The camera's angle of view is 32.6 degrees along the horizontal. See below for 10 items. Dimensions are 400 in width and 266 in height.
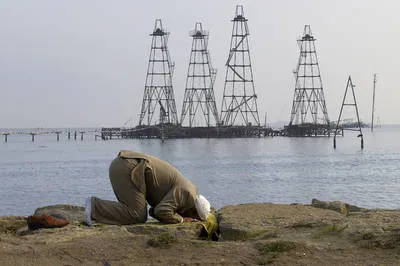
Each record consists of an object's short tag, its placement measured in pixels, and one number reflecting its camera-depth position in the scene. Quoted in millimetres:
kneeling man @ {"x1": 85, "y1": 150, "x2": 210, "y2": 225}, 7625
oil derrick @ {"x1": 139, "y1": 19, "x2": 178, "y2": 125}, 87219
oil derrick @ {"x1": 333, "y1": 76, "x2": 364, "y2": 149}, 59375
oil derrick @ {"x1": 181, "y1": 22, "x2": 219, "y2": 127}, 89775
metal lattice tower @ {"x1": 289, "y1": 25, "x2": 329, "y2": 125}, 91438
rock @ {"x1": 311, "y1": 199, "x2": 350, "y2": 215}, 9461
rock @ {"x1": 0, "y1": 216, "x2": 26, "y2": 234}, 8258
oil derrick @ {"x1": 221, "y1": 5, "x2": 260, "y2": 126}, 86375
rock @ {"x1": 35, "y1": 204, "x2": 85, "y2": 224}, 8758
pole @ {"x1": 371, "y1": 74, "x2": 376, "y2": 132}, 137888
